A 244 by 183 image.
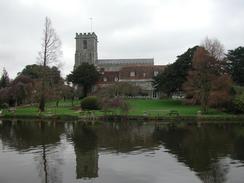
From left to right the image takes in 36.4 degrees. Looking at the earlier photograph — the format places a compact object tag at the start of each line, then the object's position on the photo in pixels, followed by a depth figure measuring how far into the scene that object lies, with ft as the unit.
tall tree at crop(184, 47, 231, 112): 156.25
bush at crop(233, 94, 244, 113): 149.48
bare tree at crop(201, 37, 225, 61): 183.93
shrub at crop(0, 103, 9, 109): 202.90
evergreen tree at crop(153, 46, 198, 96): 194.49
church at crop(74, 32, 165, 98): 287.07
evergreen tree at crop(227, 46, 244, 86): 196.13
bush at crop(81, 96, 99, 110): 173.78
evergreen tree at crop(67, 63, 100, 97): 253.85
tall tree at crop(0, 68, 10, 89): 250.04
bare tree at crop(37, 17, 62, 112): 171.42
